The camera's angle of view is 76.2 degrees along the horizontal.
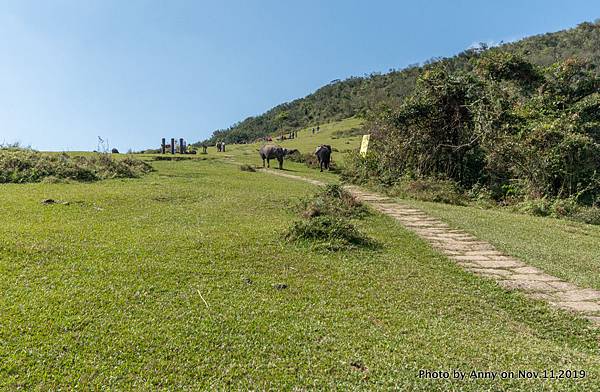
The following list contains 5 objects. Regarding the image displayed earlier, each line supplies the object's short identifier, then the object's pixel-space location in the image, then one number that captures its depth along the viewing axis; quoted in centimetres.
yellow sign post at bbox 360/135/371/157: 1586
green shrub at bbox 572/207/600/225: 827
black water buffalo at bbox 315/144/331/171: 1889
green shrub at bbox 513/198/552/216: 912
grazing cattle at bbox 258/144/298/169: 1841
